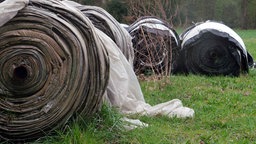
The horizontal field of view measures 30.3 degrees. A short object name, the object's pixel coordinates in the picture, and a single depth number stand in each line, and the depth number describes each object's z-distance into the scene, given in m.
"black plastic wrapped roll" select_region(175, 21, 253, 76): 8.50
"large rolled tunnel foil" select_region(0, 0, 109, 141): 3.72
